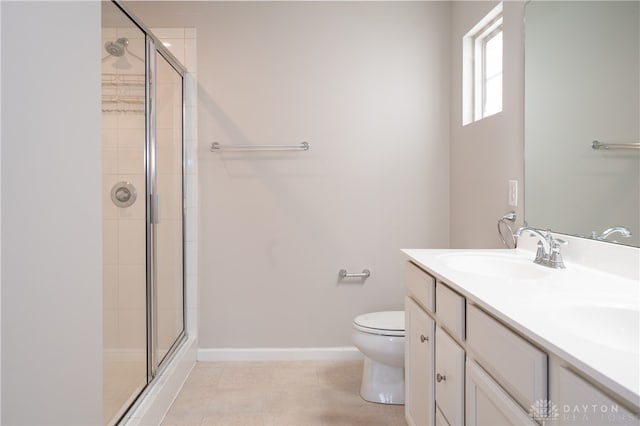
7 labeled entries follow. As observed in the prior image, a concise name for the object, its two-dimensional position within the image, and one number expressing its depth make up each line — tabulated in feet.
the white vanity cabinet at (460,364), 3.02
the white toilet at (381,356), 7.19
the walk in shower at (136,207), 5.71
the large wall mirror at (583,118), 4.21
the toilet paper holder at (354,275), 9.33
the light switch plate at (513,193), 6.46
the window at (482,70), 7.79
